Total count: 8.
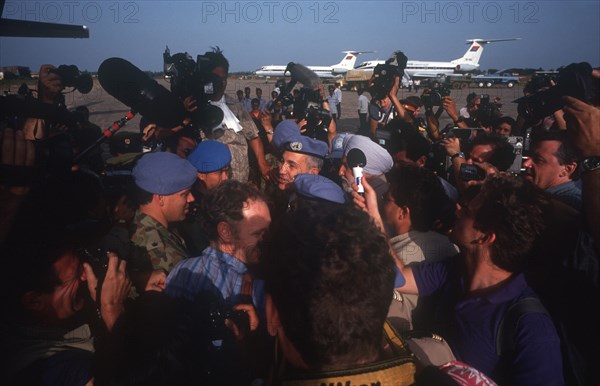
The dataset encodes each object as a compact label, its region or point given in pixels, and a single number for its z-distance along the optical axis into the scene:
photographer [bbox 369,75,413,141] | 5.27
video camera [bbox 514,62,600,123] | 1.87
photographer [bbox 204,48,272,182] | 3.99
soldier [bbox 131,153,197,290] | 2.41
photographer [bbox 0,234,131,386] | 1.44
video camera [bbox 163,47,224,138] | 3.28
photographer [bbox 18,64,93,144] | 2.89
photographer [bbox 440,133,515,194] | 3.70
